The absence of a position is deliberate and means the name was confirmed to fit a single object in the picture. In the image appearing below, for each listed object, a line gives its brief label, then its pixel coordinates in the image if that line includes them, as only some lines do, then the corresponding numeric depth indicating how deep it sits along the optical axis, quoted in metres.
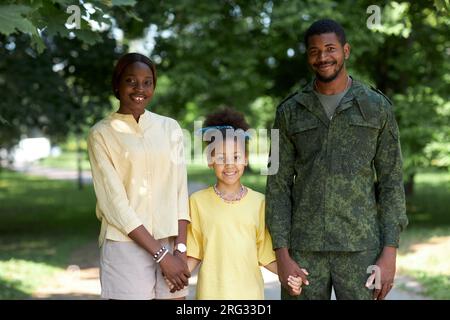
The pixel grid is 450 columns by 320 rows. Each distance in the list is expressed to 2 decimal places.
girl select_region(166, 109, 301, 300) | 3.91
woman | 3.82
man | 3.76
